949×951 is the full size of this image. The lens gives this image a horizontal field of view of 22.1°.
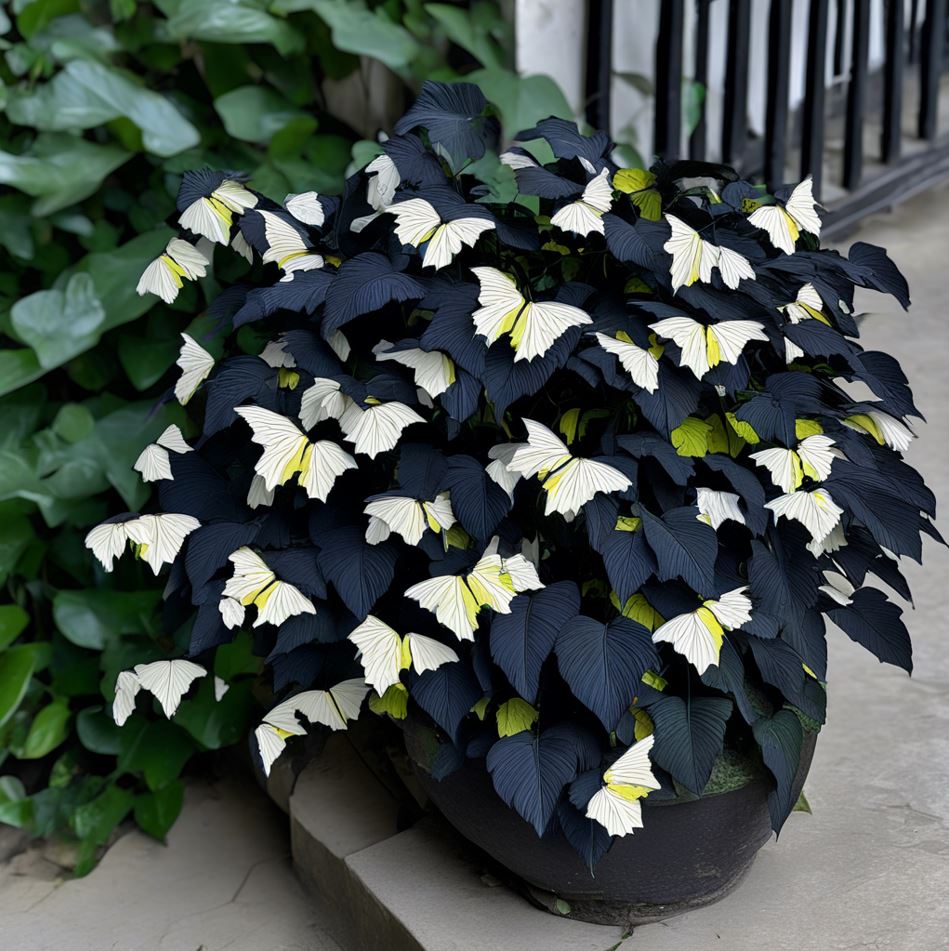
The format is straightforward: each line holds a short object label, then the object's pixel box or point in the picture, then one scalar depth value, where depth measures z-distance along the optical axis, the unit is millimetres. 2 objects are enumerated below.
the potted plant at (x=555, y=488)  1874
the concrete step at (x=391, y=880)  2054
